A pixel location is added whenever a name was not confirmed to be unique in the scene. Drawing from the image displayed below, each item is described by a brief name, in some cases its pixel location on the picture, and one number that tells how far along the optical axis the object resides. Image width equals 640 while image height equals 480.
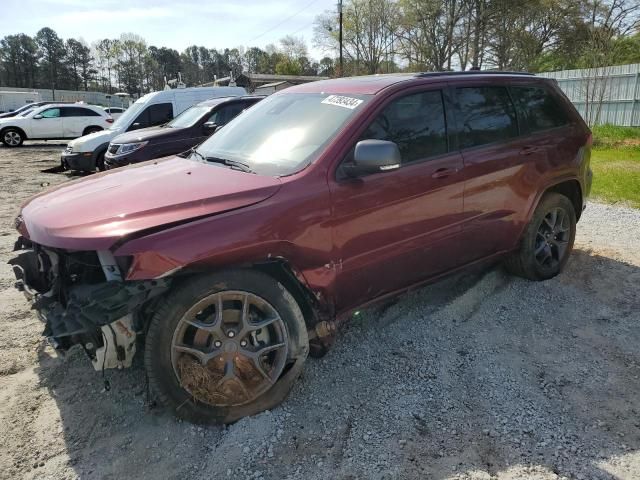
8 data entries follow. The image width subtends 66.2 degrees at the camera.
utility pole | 37.38
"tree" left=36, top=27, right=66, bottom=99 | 73.31
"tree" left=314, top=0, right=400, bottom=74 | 41.88
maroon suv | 2.50
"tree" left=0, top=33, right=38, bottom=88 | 72.44
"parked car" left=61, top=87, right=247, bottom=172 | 11.09
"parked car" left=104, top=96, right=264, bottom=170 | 8.64
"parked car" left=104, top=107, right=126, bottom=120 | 33.13
